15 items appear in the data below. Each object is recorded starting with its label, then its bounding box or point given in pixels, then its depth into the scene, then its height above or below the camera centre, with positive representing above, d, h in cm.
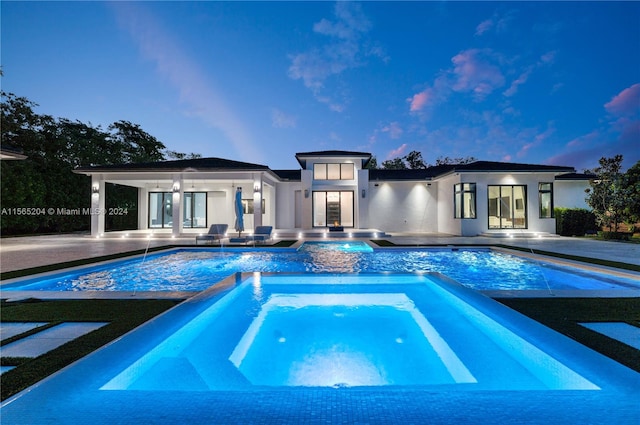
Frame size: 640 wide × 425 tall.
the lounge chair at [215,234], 1373 -62
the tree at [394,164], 4138 +736
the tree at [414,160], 4256 +804
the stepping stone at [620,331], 312 -117
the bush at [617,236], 1516 -78
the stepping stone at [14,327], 333 -118
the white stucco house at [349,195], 1667 +151
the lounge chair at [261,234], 1339 -62
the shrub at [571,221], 1778 -7
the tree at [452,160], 4306 +805
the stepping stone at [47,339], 286 -117
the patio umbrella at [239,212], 1391 +36
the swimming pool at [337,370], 189 -117
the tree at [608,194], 1600 +130
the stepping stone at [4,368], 245 -115
